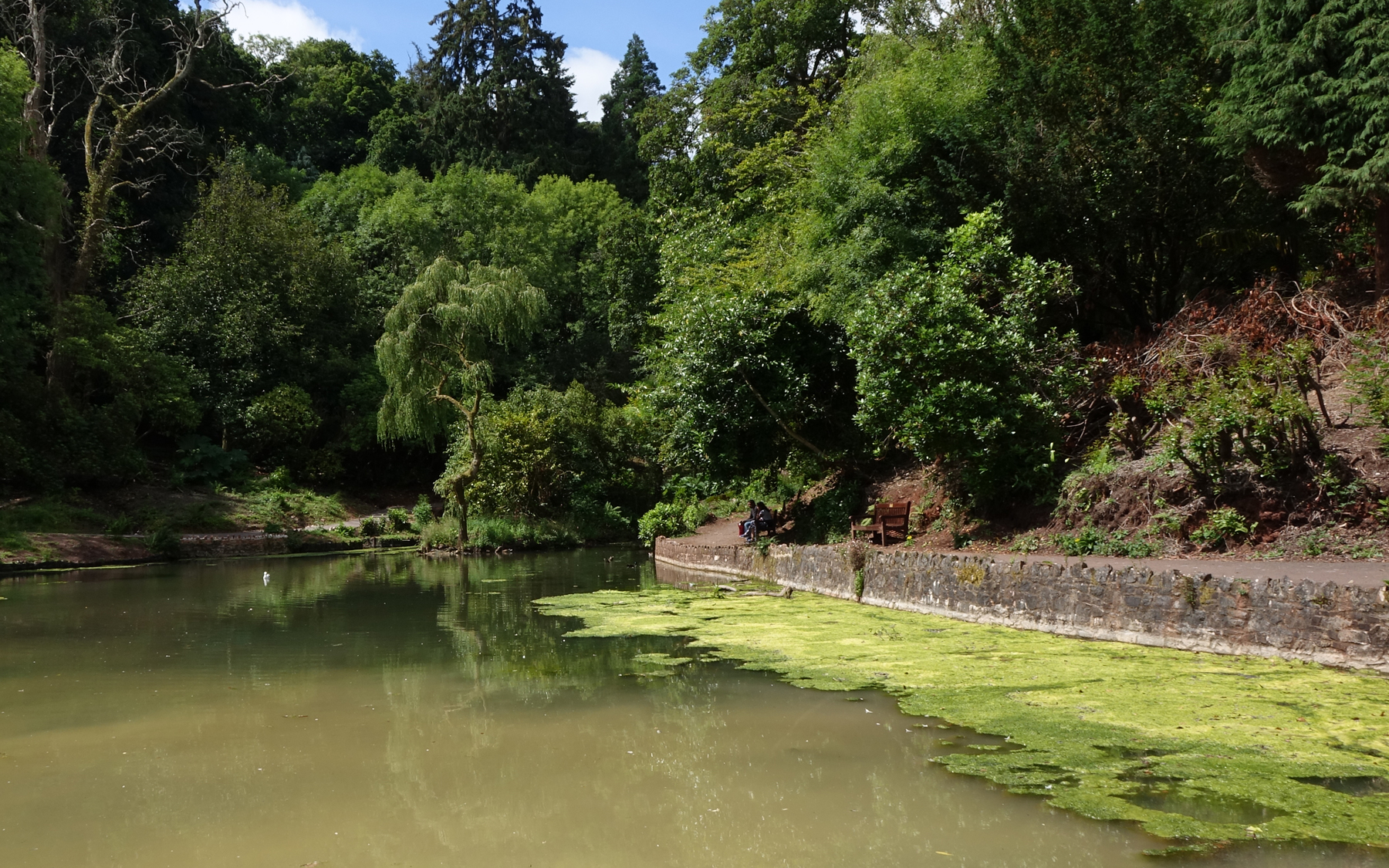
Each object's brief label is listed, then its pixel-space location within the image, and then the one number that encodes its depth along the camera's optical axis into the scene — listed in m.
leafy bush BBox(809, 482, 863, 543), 18.84
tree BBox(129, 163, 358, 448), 33.38
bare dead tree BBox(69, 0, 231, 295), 32.12
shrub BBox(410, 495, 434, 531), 29.59
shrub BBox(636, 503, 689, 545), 26.22
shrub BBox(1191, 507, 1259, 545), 11.00
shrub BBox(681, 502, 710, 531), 25.70
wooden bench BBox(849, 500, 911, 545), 15.69
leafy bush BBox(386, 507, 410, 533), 30.69
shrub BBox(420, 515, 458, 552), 26.91
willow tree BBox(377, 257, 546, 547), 26.92
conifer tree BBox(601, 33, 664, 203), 52.25
